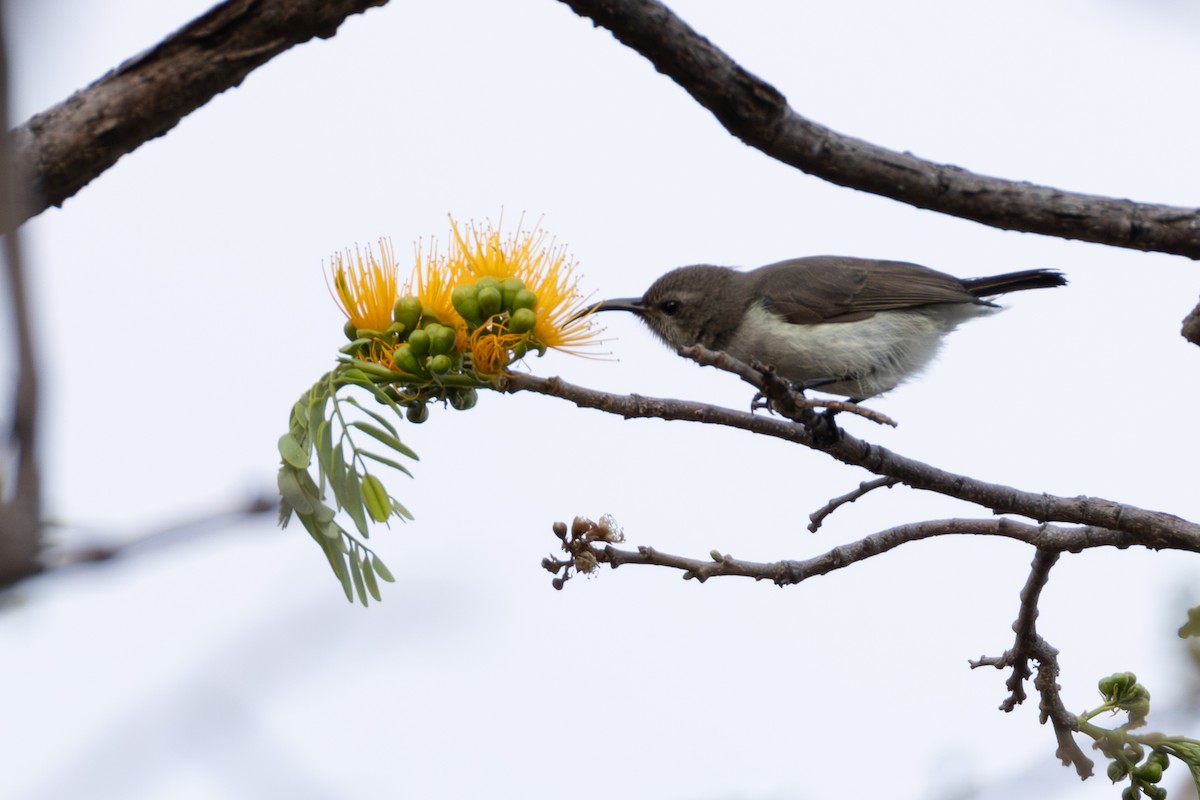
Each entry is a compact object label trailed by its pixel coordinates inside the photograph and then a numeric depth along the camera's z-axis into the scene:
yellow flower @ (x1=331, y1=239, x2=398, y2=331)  7.35
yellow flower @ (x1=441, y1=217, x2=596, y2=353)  7.69
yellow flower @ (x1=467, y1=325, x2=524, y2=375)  7.12
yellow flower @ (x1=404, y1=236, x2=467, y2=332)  7.36
